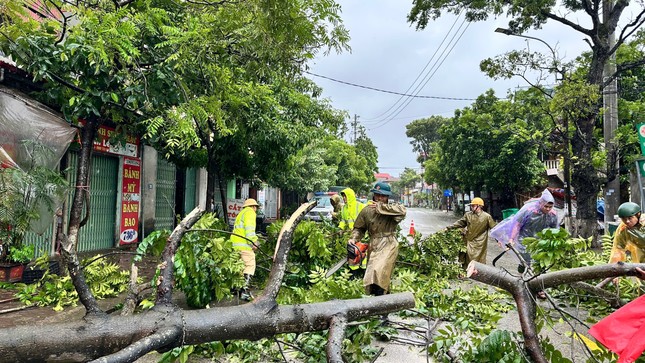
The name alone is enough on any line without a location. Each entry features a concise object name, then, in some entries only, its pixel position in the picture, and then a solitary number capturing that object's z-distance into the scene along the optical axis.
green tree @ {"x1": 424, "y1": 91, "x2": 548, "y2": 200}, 17.44
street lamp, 10.77
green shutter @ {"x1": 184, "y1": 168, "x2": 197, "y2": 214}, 12.95
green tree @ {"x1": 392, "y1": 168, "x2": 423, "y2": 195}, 95.38
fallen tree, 1.53
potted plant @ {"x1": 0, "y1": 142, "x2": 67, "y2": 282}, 4.99
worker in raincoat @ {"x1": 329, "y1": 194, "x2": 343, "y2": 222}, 7.64
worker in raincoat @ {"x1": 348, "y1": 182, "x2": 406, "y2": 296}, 4.64
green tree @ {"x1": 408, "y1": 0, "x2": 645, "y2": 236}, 10.39
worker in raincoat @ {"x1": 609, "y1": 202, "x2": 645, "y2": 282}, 4.01
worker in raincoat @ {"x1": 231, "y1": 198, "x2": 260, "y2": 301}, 5.22
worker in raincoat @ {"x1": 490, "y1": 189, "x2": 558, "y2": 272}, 6.17
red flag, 1.85
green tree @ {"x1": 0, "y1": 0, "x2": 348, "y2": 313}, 4.15
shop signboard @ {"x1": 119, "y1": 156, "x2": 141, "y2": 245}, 9.30
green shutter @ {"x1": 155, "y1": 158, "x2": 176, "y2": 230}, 11.23
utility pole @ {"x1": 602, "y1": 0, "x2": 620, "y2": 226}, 10.52
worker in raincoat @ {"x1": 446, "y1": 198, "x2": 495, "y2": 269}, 6.94
